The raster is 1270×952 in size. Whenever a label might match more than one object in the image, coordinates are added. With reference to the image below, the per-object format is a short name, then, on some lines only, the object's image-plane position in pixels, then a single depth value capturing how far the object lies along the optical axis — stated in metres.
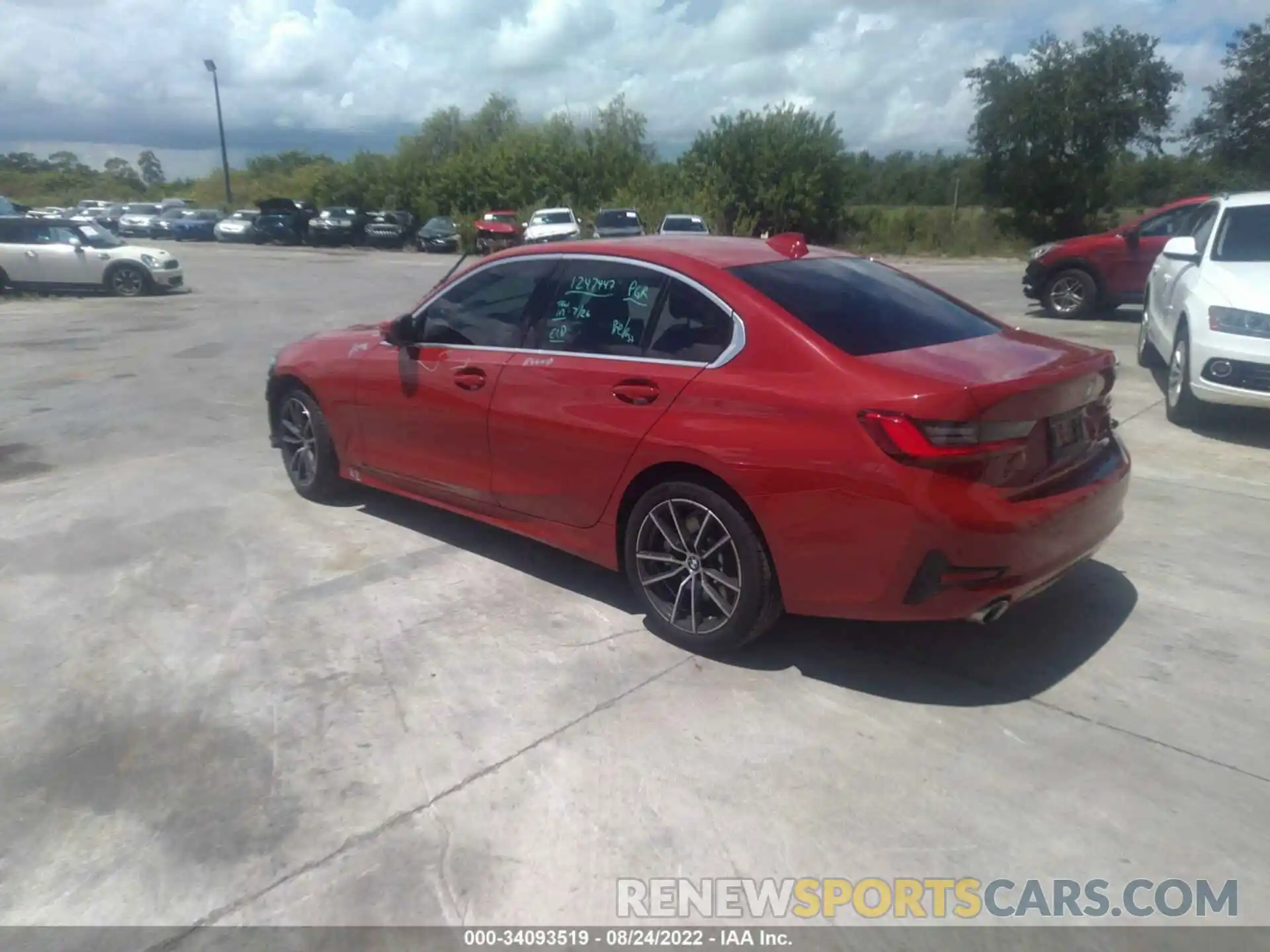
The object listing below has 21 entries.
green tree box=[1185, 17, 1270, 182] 29.30
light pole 60.38
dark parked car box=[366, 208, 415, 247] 44.25
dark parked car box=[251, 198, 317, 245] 46.25
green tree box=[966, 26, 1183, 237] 40.00
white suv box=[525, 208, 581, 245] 33.88
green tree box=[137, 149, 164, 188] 109.31
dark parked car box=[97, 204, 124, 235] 51.12
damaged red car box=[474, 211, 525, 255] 36.12
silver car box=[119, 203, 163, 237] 51.41
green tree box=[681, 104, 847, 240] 44.16
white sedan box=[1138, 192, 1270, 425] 7.36
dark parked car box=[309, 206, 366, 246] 44.53
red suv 13.98
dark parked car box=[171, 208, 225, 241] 51.38
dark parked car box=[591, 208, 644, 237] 32.69
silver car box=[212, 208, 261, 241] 48.00
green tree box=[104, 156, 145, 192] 96.58
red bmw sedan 3.71
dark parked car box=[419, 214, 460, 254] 42.34
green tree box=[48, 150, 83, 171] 96.75
